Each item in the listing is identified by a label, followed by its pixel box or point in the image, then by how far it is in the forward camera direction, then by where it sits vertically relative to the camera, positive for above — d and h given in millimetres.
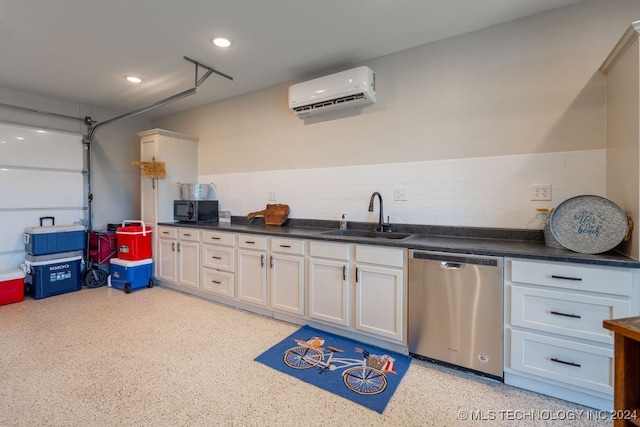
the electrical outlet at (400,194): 2773 +140
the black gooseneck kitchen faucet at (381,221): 2793 -117
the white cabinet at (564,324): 1610 -684
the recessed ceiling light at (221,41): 2602 +1516
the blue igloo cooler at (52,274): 3461 -777
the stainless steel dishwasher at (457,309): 1894 -686
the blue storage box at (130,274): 3717 -828
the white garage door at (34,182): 3627 +367
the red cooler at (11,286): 3234 -847
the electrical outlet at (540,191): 2209 +127
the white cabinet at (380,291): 2205 -640
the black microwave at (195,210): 3855 -9
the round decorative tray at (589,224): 1719 -97
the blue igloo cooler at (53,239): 3496 -361
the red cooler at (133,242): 3807 -427
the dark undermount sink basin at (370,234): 2686 -240
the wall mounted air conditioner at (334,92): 2744 +1151
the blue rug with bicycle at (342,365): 1823 -1117
